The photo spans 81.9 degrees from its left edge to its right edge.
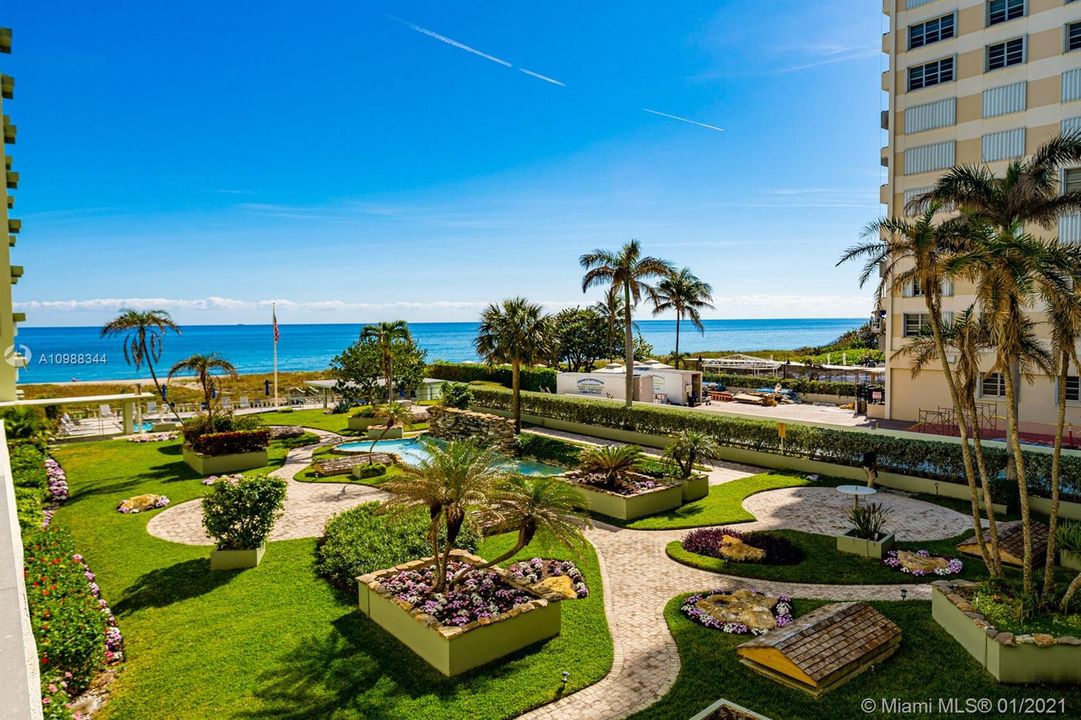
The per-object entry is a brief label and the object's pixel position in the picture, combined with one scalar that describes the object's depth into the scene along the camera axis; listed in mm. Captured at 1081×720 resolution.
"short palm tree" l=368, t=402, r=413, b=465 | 30703
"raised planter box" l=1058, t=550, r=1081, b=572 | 14102
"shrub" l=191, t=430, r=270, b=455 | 25500
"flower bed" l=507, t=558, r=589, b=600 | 13788
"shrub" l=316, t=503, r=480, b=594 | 14352
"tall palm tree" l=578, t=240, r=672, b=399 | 30953
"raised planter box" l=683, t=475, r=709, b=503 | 21000
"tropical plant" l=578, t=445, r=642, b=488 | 20625
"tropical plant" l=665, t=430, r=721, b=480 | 21641
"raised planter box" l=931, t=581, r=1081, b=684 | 9672
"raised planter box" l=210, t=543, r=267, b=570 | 15227
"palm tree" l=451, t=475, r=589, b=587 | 11250
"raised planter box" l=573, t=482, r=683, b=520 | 19219
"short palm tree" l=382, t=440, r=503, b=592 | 11484
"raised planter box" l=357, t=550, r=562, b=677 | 10312
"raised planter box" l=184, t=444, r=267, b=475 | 25281
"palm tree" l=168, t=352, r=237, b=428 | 27812
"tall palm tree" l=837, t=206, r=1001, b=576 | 12266
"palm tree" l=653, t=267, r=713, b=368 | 51000
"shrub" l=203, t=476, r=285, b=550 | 15367
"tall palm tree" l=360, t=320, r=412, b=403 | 35750
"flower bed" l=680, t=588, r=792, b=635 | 11695
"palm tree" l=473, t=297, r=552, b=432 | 31469
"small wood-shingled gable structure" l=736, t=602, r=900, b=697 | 9562
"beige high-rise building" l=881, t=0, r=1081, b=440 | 29516
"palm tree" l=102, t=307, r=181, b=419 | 29719
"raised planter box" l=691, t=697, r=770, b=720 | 8555
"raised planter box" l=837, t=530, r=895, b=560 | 15469
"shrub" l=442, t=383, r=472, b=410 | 38250
